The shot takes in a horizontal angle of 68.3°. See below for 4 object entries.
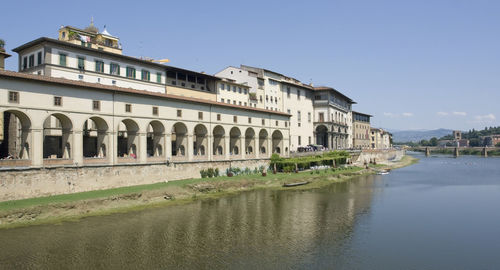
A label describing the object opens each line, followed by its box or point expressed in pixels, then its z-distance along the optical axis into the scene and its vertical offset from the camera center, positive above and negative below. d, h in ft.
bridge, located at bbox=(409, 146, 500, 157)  647.97 -13.00
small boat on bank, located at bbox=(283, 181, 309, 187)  194.13 -19.05
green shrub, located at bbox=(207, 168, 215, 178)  188.40 -11.52
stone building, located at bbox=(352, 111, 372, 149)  436.84 +22.01
